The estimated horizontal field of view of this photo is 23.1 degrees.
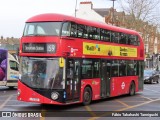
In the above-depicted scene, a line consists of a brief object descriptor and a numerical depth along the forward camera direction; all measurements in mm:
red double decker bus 15477
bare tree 65125
